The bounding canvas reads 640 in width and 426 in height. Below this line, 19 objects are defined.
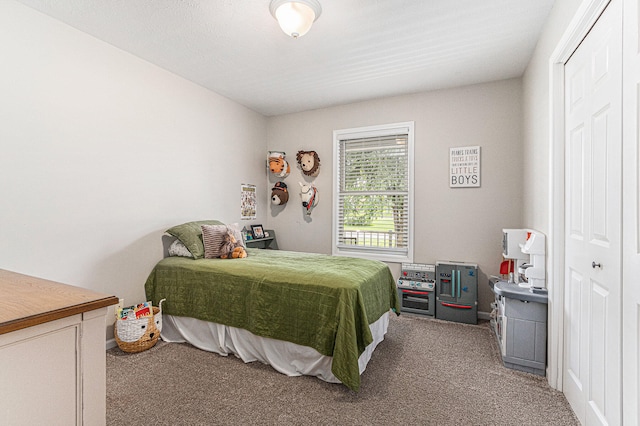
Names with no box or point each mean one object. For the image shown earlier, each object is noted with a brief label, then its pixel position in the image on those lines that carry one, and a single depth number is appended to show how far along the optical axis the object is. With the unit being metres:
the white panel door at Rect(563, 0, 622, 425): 1.40
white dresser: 0.88
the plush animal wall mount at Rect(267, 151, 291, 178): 4.42
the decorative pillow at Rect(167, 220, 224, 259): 3.00
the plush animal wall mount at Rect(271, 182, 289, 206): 4.54
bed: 2.10
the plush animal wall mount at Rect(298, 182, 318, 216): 4.37
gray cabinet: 2.25
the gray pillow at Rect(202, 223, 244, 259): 3.03
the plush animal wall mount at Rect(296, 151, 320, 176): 4.38
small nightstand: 4.31
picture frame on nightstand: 4.36
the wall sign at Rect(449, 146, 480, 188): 3.53
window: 3.96
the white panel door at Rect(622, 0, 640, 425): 1.22
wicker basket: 2.57
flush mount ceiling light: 2.04
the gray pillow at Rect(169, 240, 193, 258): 3.07
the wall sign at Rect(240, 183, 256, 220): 4.29
